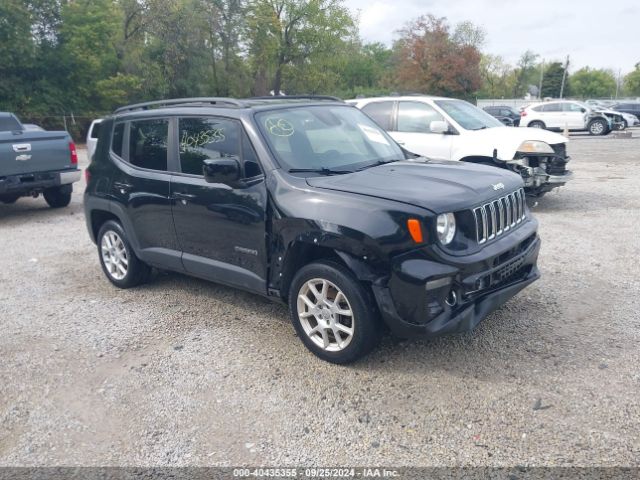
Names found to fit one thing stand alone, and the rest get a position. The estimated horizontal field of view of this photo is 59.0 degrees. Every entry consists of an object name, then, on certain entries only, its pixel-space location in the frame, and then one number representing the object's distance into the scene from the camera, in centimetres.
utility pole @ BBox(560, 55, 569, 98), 8344
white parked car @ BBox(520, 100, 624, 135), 2722
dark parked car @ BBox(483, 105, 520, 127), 3434
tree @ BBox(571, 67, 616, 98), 10600
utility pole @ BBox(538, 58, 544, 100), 8329
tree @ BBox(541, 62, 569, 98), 9050
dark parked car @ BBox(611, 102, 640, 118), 3525
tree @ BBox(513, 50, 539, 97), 8756
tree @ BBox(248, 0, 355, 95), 4331
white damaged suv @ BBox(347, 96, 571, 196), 852
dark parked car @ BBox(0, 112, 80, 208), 935
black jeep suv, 362
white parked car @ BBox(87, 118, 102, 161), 1460
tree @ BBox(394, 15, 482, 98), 4712
